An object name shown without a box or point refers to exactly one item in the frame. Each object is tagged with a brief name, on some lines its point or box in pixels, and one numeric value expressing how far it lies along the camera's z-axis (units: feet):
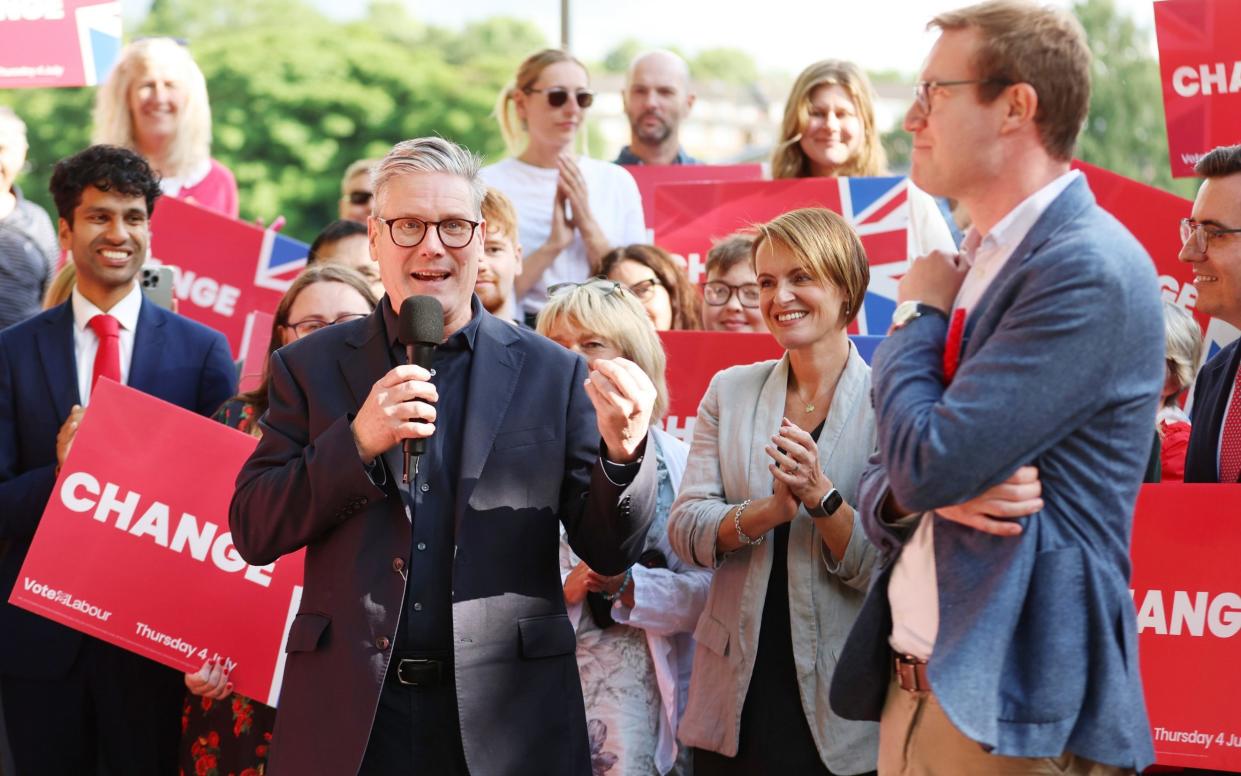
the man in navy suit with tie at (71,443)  15.88
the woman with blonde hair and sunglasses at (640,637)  14.49
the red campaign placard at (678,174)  24.31
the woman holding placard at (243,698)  14.99
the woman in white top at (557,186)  22.45
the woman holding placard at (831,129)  21.47
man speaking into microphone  10.62
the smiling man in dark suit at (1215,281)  14.24
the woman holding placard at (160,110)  24.02
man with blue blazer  8.39
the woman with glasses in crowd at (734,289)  18.97
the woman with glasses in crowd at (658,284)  19.60
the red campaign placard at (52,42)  19.33
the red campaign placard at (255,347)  18.70
